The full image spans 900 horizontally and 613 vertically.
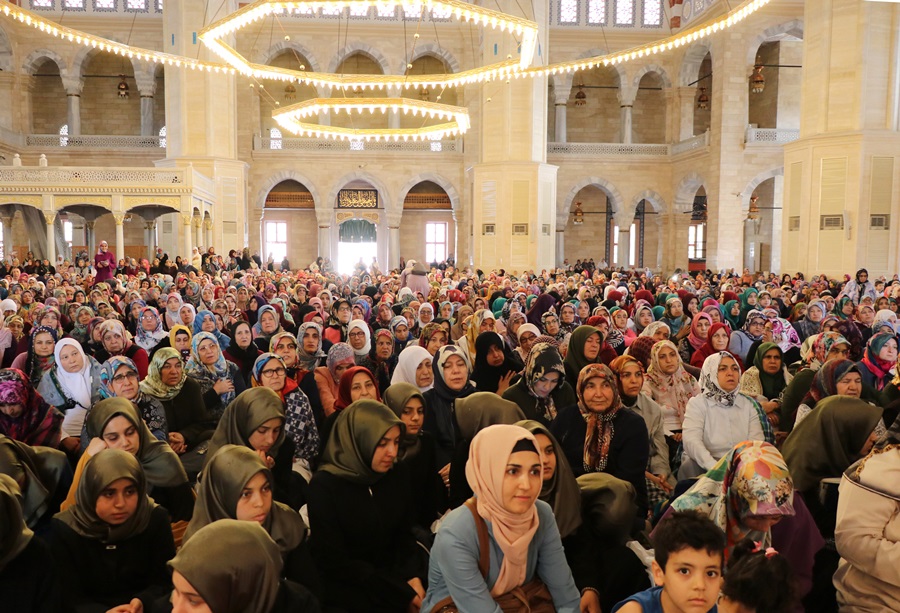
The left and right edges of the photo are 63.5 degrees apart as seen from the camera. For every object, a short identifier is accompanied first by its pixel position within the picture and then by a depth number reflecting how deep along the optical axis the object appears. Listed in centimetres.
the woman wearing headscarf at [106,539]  237
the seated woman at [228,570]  178
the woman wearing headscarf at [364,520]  263
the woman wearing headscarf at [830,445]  294
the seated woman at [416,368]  453
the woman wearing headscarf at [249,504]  234
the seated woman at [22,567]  212
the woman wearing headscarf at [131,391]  379
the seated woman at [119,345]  520
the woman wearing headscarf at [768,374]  475
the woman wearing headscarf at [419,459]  301
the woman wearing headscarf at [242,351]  562
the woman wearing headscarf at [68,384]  448
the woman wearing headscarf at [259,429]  313
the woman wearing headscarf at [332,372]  459
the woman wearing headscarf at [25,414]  342
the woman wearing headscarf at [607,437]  326
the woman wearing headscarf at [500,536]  214
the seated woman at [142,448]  298
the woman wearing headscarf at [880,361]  461
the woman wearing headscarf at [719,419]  358
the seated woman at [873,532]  219
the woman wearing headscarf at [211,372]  459
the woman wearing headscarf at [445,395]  409
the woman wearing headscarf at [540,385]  403
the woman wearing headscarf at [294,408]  398
